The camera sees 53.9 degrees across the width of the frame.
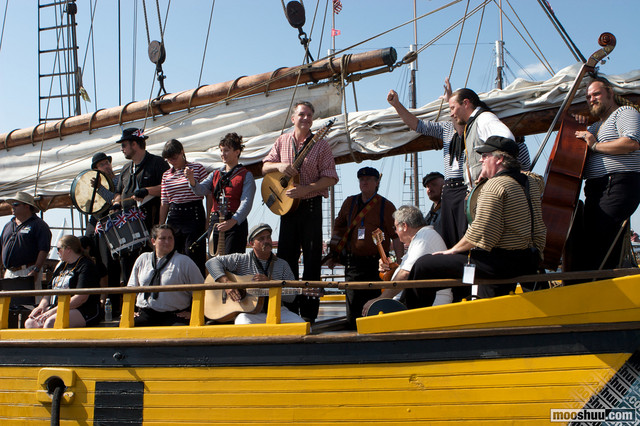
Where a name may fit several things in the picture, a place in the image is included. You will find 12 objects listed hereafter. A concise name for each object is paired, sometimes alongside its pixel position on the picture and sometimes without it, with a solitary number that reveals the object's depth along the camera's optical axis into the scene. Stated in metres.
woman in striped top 6.18
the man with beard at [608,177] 4.21
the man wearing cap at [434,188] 6.16
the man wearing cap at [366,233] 5.87
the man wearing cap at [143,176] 6.50
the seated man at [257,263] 5.11
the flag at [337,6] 17.19
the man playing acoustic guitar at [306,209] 5.72
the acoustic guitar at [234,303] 4.85
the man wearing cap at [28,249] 6.94
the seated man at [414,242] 4.55
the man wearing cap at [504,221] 3.77
